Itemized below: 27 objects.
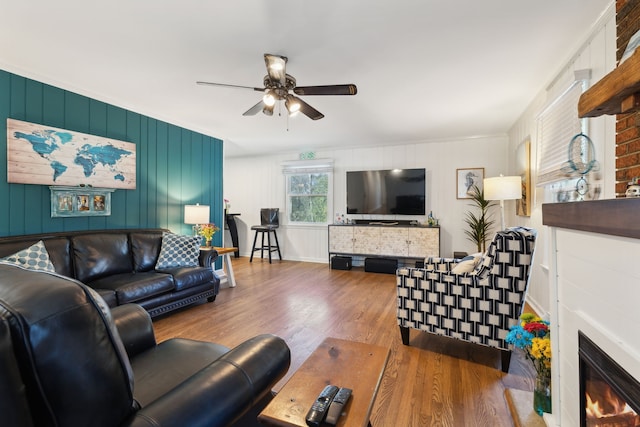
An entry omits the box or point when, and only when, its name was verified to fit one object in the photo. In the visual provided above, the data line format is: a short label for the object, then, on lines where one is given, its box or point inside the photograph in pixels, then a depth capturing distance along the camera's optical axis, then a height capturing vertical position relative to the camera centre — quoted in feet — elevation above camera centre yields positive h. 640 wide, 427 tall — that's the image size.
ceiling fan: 7.47 +3.44
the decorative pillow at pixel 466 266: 7.60 -1.32
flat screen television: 17.69 +1.48
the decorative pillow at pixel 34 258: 7.80 -1.19
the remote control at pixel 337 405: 3.20 -2.20
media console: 16.44 -1.49
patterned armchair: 6.64 -1.94
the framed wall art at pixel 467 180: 16.74 +2.04
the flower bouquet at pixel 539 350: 5.01 -2.38
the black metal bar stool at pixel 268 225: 20.75 -0.72
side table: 14.19 -2.72
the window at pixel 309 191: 20.29 +1.72
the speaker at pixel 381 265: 16.97 -2.92
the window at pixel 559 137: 7.26 +2.25
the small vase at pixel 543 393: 4.98 -3.05
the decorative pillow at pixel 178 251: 11.29 -1.46
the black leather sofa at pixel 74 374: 1.97 -1.15
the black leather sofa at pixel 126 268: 8.91 -1.87
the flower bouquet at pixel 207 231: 13.74 -0.77
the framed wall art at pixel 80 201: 9.89 +0.47
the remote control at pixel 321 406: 3.13 -2.18
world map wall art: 8.96 +1.94
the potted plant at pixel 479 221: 16.06 -0.30
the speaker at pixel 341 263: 18.13 -2.95
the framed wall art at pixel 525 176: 11.43 +1.63
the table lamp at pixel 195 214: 13.24 +0.03
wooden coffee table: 3.31 -2.26
